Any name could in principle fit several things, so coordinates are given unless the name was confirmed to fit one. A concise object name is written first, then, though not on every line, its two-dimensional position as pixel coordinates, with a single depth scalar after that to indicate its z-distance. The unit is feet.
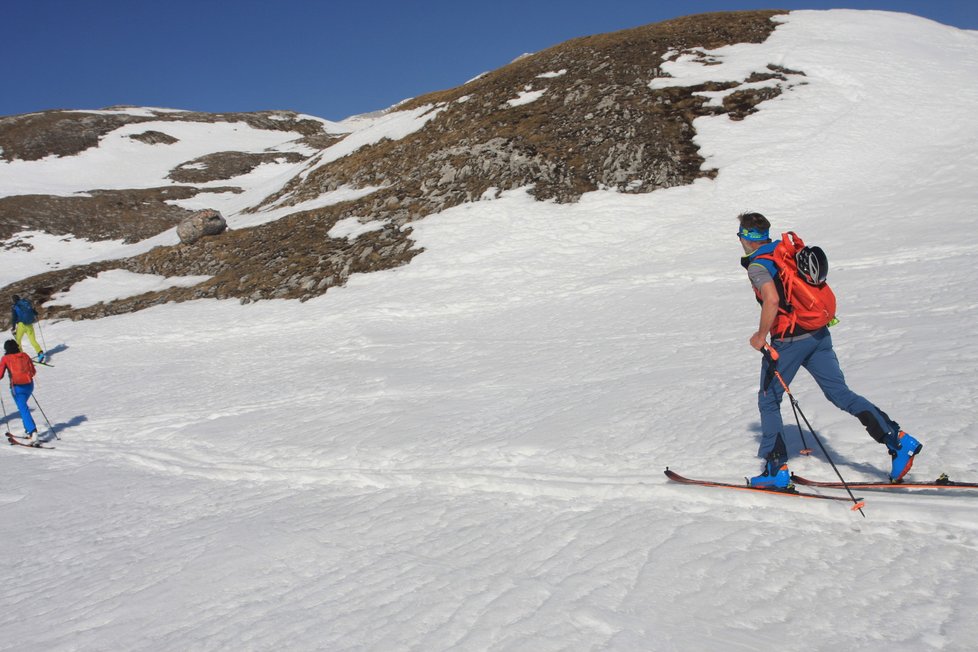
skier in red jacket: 38.63
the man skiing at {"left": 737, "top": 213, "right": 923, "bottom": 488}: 16.44
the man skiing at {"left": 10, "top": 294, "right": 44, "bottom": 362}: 61.63
